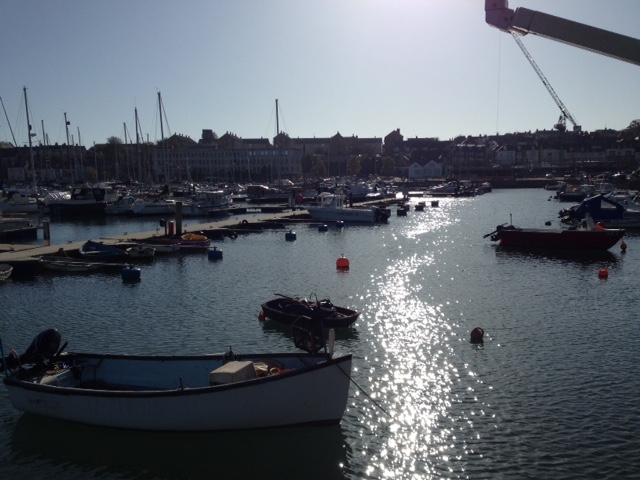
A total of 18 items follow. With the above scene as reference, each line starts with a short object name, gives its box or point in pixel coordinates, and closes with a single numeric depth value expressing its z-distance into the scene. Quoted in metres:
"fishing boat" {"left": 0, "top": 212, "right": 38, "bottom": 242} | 60.50
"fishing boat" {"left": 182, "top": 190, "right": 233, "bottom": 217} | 87.88
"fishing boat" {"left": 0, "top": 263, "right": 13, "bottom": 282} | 37.12
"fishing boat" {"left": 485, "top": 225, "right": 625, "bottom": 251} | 47.81
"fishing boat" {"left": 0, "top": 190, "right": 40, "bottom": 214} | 89.44
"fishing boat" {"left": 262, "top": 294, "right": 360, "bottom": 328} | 24.28
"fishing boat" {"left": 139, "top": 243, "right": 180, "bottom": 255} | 47.66
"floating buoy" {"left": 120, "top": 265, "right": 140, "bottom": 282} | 36.62
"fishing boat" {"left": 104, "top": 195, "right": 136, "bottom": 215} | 91.06
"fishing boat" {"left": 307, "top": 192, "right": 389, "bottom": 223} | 76.12
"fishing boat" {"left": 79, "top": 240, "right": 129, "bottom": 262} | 43.12
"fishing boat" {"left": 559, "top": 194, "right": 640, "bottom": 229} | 60.25
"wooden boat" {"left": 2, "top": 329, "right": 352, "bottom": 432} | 14.82
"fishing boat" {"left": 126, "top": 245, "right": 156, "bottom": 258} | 44.79
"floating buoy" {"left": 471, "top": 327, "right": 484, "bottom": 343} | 23.34
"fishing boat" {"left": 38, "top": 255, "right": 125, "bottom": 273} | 40.12
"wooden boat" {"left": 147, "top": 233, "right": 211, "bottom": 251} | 49.53
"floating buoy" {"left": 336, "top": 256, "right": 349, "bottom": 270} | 41.44
